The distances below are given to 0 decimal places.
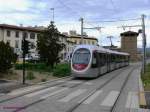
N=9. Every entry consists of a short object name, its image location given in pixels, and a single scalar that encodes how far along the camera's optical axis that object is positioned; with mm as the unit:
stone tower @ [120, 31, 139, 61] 61043
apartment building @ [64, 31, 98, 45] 56961
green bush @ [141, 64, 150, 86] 11162
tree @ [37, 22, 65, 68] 18143
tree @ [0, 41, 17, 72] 12546
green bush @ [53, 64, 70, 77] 15400
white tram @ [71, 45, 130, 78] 13903
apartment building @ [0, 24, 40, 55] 37818
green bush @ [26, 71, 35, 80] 12865
